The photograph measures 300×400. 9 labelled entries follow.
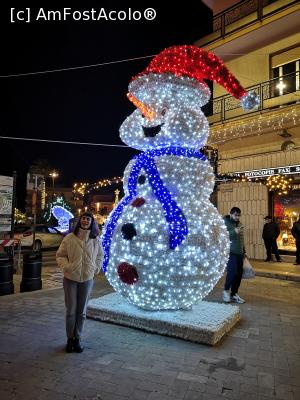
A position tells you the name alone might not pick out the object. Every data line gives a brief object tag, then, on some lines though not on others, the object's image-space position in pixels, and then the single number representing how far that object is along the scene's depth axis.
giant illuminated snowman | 4.63
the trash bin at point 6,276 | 7.02
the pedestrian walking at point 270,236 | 11.95
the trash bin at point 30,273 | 7.46
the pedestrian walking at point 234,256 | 6.54
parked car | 16.12
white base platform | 4.43
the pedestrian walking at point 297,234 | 11.34
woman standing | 4.09
